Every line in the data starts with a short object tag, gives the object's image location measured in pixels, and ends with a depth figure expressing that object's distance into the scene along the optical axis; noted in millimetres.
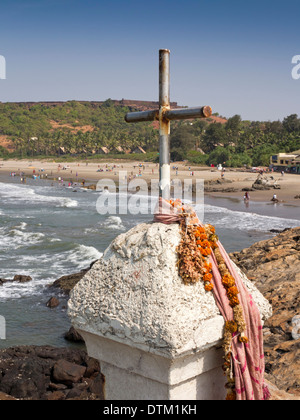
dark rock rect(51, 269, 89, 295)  18941
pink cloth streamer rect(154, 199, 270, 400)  3264
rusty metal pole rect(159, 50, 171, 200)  3498
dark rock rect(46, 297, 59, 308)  17656
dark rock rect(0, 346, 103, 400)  10508
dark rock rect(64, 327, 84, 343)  14588
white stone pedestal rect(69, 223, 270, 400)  3023
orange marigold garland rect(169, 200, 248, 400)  3117
